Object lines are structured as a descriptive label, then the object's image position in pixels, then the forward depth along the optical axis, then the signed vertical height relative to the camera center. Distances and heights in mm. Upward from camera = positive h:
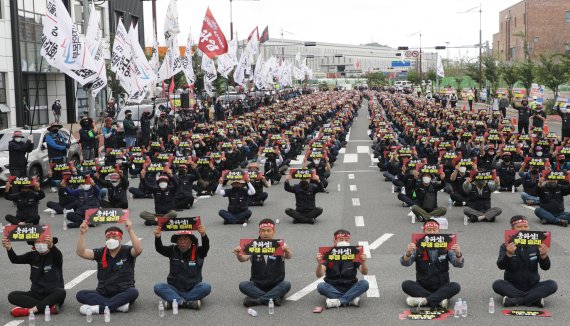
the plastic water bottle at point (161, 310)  10842 -2987
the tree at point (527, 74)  59438 +617
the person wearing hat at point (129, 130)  31250 -1551
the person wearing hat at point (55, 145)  24031 -1613
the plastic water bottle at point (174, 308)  10961 -2998
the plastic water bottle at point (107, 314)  10672 -2991
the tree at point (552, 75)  53688 +466
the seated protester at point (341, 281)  11094 -2755
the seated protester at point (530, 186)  19922 -2624
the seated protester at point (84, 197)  18422 -2485
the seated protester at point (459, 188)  19839 -2654
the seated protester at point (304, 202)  18172 -2645
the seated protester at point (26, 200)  17672 -2382
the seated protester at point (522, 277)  10828 -2666
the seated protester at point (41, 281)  10930 -2616
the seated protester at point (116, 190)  19812 -2466
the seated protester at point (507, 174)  22828 -2625
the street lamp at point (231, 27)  63534 +5149
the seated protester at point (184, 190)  20484 -2623
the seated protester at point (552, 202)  17344 -2625
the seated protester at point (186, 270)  11211 -2576
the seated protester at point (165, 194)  18297 -2404
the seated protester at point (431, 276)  10867 -2650
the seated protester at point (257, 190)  20145 -2686
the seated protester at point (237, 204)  18312 -2674
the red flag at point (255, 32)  58300 +4097
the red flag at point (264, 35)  74312 +4929
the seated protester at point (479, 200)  17938 -2691
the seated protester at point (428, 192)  18266 -2490
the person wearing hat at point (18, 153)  21703 -1655
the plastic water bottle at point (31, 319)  10476 -2974
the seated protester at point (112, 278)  10945 -2610
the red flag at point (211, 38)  41719 +2673
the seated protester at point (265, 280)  11312 -2752
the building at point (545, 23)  96812 +7205
